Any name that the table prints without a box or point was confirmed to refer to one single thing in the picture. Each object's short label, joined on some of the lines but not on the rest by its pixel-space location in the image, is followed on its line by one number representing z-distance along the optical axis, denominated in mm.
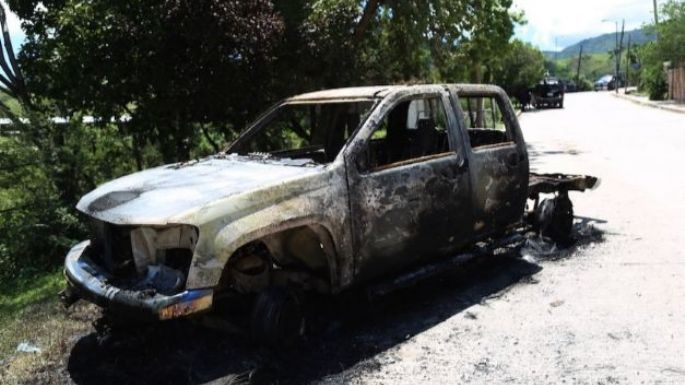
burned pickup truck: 4066
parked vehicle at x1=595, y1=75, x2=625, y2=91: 84500
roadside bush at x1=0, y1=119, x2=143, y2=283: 7676
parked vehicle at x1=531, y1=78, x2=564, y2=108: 42344
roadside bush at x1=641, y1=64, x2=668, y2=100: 42125
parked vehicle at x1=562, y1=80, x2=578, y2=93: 84688
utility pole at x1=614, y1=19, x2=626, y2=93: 73812
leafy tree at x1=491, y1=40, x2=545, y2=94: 51303
